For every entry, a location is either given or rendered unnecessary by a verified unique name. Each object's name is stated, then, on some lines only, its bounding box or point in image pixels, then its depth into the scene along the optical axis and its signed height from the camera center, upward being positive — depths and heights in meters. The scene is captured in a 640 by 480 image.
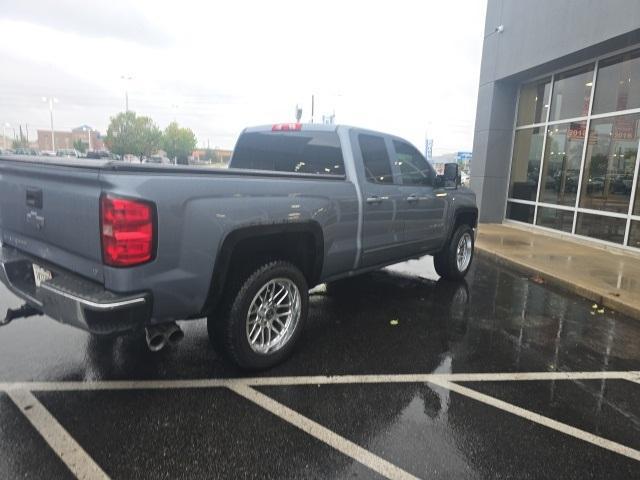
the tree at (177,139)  56.16 +2.16
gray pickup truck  2.61 -0.55
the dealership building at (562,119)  9.23 +1.25
